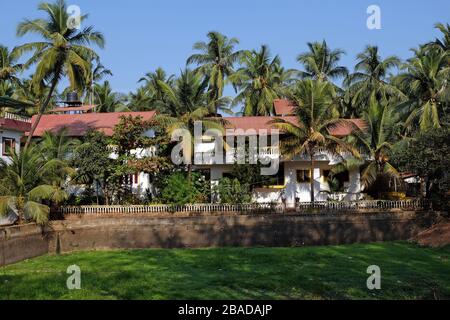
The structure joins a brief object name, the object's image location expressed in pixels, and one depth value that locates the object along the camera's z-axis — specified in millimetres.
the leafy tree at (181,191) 25719
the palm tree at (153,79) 45538
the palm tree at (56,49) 25547
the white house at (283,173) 29125
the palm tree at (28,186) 20906
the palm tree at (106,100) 45166
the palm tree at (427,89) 29609
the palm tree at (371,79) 40312
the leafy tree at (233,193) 26234
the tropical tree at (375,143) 26656
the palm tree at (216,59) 40000
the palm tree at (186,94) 29109
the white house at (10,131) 25953
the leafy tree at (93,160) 24938
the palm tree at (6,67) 33875
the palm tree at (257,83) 40344
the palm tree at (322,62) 43344
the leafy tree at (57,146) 24062
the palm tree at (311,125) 26641
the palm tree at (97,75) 48188
